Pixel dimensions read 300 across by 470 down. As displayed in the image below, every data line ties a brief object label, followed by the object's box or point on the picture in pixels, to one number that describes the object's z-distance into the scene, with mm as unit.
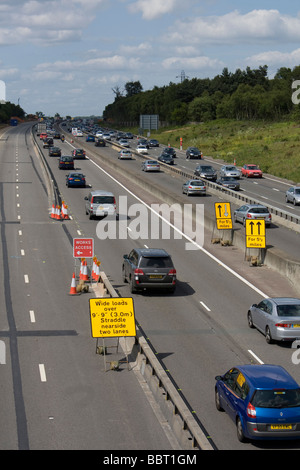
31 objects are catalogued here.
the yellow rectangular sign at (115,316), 20719
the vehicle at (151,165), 76625
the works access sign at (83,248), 29953
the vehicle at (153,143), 118062
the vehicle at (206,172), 68312
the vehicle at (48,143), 102169
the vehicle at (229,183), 61822
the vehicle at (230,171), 71312
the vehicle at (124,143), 109062
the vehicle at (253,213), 44344
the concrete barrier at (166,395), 14398
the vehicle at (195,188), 58562
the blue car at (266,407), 14836
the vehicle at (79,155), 86312
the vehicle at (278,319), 22172
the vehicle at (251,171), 74500
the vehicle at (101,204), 45906
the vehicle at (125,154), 90312
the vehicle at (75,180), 60706
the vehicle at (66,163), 73875
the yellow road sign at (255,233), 33875
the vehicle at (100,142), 111800
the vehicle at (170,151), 92625
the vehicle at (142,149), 96750
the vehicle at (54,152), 88125
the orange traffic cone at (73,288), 28295
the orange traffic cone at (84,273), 29953
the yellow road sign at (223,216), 38312
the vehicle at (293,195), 54184
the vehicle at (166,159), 83812
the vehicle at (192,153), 94750
